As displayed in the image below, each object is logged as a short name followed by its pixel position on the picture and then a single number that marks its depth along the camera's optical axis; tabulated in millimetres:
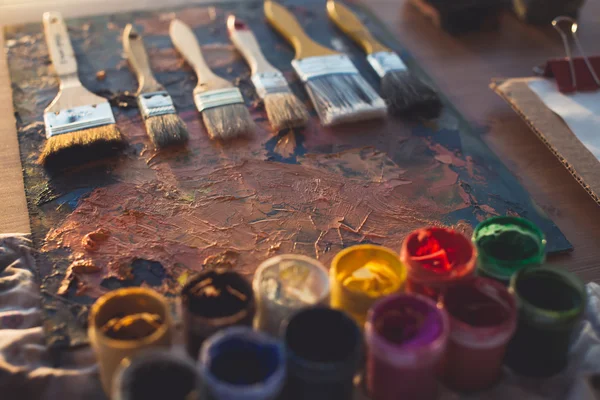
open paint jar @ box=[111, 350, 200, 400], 497
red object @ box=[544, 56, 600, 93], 770
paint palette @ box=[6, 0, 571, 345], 630
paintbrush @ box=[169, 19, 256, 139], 726
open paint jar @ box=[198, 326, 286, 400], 499
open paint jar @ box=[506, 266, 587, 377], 539
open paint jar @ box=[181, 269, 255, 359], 526
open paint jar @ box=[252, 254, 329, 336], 543
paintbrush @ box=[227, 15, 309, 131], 737
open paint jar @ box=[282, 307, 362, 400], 508
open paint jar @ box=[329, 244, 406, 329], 551
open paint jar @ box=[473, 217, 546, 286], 576
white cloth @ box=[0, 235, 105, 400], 548
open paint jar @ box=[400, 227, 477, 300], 555
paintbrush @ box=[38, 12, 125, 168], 693
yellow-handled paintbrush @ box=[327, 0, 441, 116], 761
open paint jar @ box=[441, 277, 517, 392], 531
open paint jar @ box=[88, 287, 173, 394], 517
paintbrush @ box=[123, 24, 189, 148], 715
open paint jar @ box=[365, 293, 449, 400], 515
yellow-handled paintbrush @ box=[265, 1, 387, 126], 743
